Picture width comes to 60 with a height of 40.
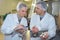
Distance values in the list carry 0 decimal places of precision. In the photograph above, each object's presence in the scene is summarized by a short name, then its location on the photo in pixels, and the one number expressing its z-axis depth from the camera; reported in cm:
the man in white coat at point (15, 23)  123
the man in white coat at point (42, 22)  124
